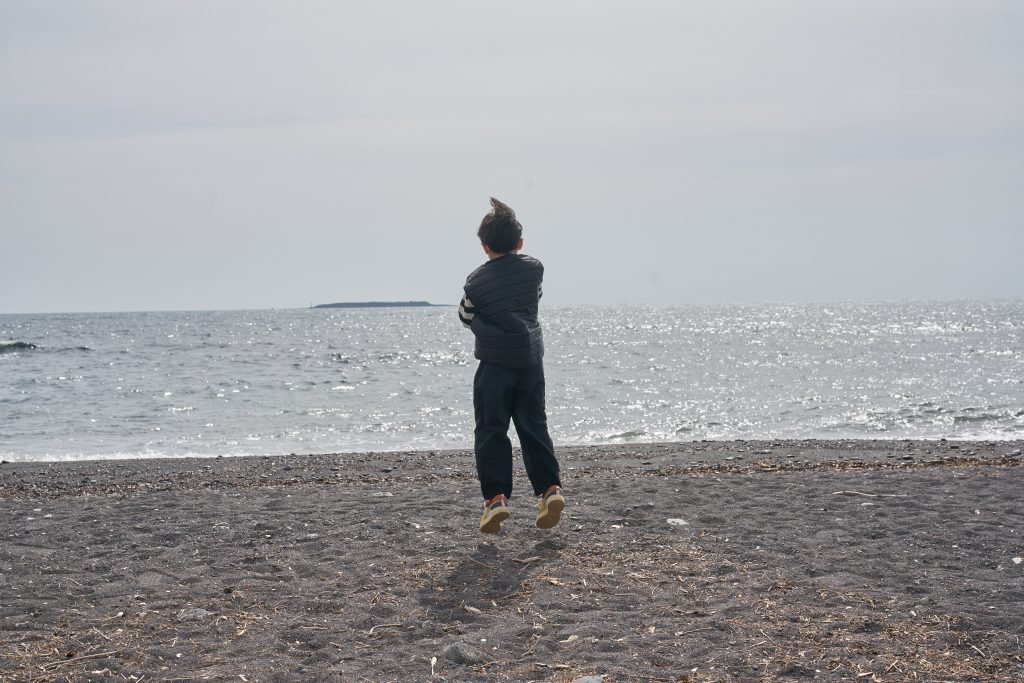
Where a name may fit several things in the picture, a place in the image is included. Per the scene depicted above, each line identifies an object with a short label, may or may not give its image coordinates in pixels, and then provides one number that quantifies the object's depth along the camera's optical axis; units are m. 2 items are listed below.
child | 5.97
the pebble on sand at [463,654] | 4.12
